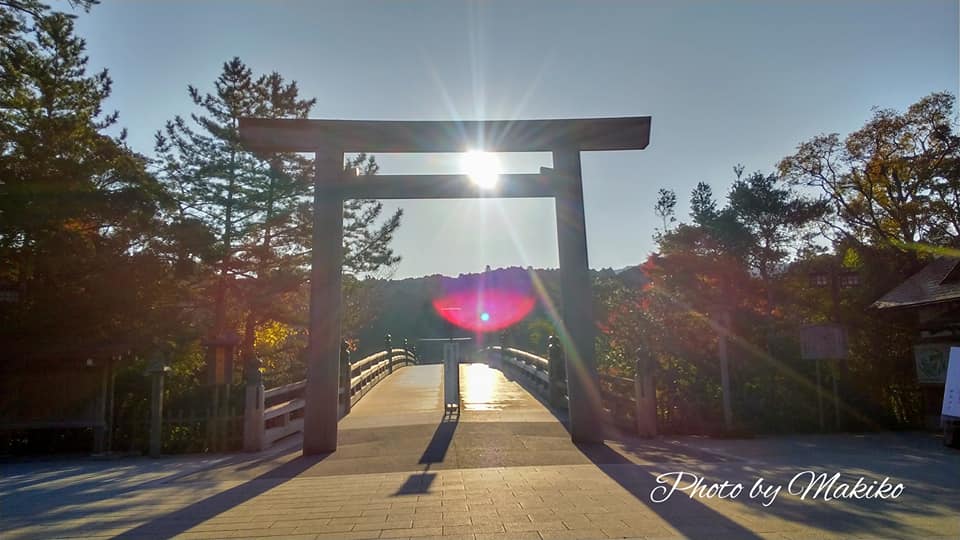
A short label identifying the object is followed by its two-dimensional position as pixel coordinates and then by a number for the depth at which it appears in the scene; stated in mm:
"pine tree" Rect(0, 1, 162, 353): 10812
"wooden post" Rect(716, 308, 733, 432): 10008
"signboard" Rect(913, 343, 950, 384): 10523
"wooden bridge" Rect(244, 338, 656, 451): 9555
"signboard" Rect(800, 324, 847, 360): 10633
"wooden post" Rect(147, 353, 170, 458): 9031
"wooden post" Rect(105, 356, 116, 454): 9328
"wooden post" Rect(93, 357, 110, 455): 9227
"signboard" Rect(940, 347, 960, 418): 7984
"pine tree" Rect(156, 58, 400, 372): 17422
